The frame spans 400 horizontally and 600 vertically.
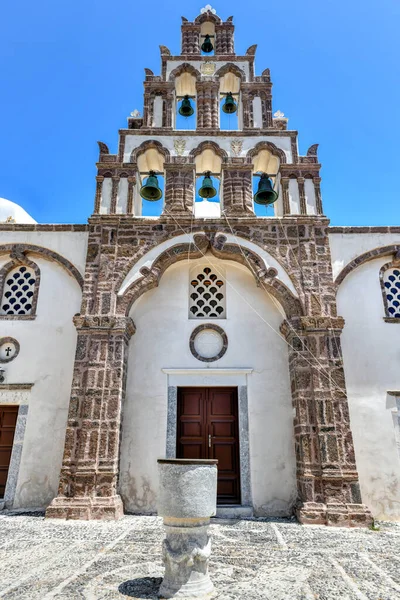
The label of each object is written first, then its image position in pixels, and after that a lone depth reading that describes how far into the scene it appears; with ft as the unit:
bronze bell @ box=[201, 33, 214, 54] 31.30
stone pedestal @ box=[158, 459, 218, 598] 10.30
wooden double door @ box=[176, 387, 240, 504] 21.94
